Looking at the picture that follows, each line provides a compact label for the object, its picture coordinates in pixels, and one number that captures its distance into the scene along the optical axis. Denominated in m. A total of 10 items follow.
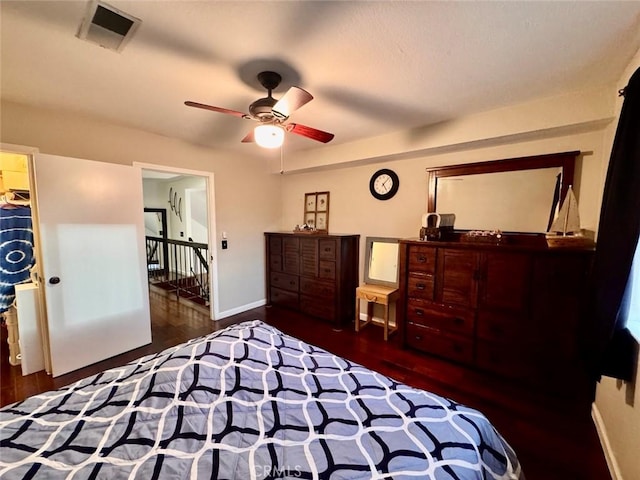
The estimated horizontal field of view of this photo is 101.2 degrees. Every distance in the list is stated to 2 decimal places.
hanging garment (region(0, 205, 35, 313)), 3.07
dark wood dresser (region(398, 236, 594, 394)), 2.06
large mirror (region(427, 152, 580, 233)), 2.36
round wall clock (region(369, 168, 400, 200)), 3.36
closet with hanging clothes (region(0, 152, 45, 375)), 3.08
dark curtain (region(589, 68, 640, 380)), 1.38
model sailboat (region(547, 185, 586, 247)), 2.08
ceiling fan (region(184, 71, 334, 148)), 1.67
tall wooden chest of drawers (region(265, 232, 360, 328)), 3.50
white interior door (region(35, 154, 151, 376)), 2.30
